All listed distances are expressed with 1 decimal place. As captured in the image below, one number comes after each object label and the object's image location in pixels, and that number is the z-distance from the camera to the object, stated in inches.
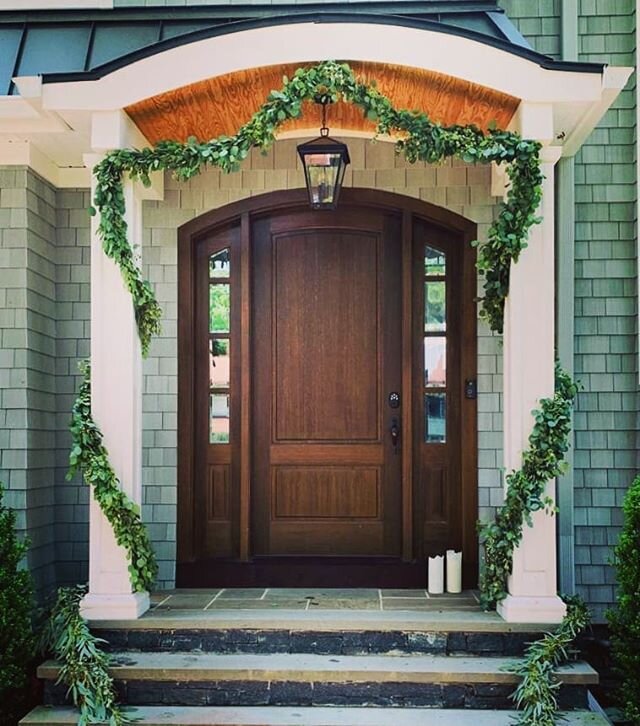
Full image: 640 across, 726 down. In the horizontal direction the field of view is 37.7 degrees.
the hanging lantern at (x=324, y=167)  175.2
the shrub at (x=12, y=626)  164.2
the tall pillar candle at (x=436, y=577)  195.9
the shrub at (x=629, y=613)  161.8
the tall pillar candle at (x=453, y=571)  195.2
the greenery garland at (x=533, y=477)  167.3
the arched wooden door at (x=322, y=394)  206.4
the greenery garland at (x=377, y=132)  167.0
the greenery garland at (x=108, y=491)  169.5
